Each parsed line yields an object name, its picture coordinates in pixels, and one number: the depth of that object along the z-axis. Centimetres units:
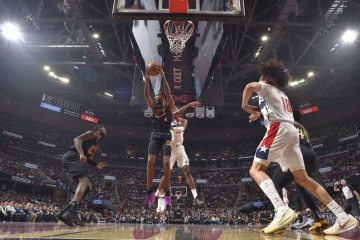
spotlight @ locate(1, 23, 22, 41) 1381
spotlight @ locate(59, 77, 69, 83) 2395
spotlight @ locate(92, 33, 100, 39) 1682
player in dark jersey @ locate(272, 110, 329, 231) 484
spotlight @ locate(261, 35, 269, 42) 1658
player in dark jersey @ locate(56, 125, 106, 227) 515
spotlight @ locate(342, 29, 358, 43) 1397
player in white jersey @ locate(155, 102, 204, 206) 656
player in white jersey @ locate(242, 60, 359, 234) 340
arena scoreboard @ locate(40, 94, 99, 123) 2566
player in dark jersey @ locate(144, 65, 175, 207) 591
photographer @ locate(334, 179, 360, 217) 958
